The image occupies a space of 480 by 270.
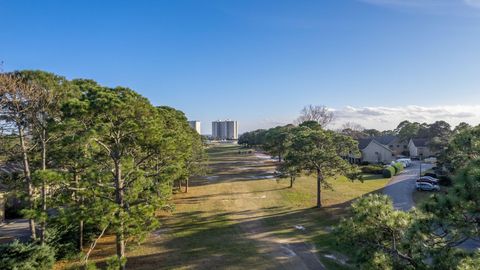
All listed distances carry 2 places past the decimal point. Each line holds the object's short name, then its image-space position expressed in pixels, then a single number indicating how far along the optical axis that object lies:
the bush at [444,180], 30.86
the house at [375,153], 52.31
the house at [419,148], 61.07
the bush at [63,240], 13.26
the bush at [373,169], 41.79
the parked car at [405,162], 48.56
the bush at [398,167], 40.72
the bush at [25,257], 11.18
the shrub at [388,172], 38.16
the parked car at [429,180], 30.29
